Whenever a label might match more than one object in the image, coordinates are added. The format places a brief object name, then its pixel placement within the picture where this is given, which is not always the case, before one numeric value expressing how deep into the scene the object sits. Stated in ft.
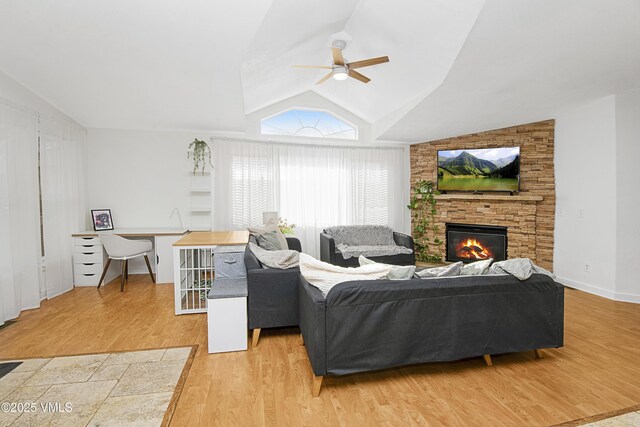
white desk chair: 14.29
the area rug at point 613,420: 6.08
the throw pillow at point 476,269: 8.18
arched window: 20.34
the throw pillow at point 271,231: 14.51
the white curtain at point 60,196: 13.52
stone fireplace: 16.70
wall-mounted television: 17.78
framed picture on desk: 16.55
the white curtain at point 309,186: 19.15
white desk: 15.20
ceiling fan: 11.59
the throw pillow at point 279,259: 9.67
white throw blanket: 7.57
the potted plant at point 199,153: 18.17
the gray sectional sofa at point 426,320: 6.93
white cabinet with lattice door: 11.39
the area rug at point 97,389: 6.26
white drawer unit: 15.20
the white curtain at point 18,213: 10.93
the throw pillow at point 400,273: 7.84
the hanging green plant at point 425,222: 20.90
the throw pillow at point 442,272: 8.07
